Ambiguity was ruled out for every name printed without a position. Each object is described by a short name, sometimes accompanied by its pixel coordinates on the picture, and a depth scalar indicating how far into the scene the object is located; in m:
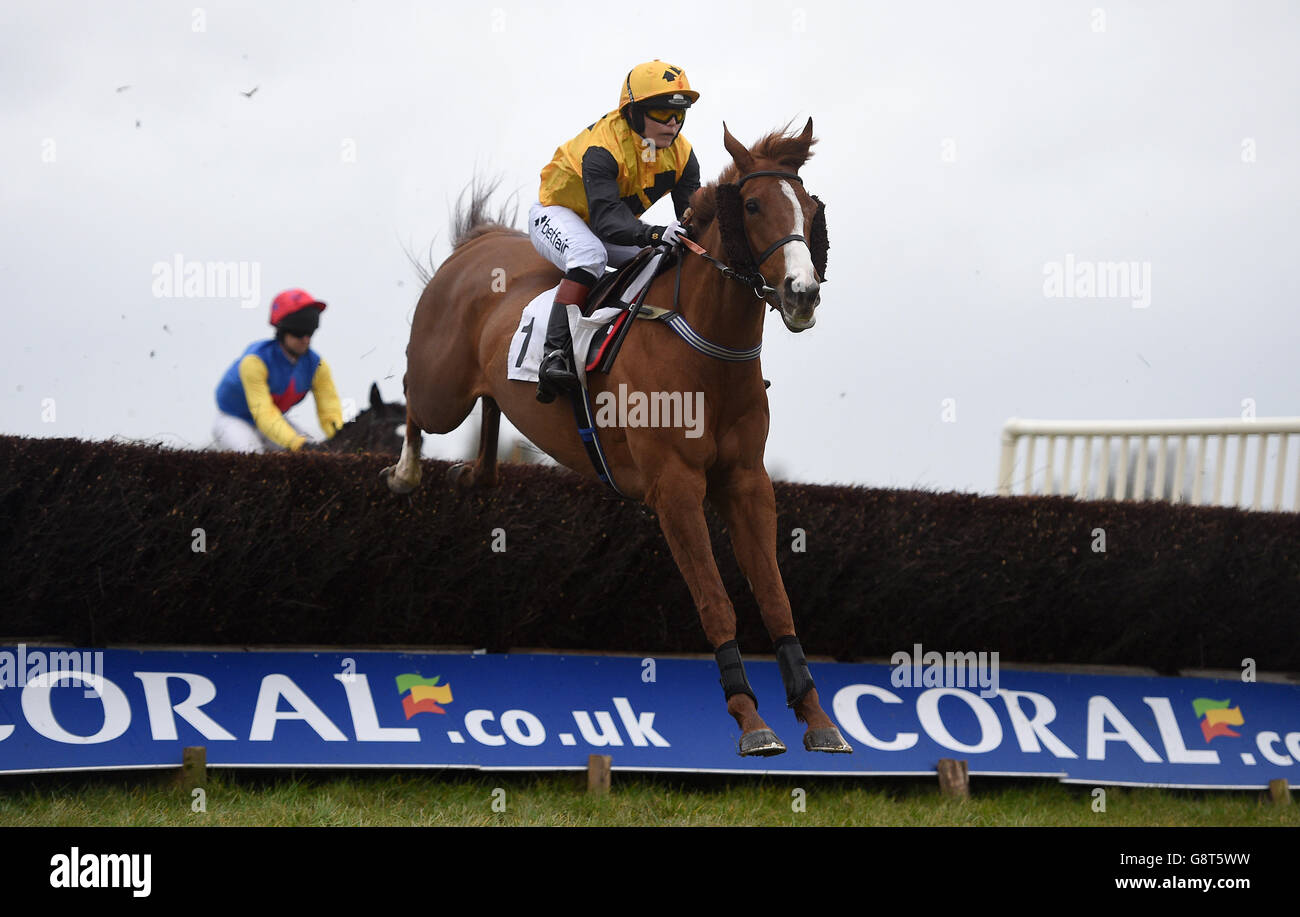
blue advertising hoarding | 12.34
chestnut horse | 8.48
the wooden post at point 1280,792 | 15.13
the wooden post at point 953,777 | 14.08
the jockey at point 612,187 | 9.65
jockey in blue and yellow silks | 15.73
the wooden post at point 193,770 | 12.20
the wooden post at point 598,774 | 12.95
